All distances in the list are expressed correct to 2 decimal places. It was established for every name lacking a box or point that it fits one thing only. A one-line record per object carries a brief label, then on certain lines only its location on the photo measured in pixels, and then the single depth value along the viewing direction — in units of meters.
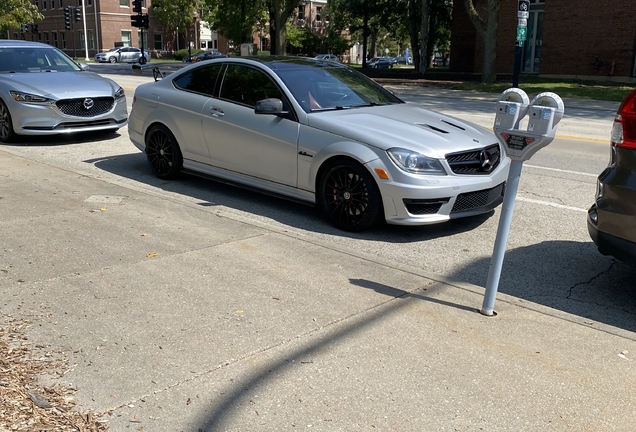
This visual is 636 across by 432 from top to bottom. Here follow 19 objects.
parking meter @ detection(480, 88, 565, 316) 4.13
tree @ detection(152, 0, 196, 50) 68.00
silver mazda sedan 11.02
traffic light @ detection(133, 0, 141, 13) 41.88
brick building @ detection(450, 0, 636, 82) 33.53
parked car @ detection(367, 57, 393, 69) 65.88
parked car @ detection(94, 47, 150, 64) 65.88
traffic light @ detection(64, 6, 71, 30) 62.56
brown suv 4.52
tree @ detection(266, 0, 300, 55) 40.14
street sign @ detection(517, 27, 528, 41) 21.83
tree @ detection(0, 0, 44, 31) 41.90
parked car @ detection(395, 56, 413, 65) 86.61
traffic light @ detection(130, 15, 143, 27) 41.16
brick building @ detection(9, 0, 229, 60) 72.69
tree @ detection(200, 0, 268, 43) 51.47
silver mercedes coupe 6.15
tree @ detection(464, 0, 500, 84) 28.38
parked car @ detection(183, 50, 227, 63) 53.48
